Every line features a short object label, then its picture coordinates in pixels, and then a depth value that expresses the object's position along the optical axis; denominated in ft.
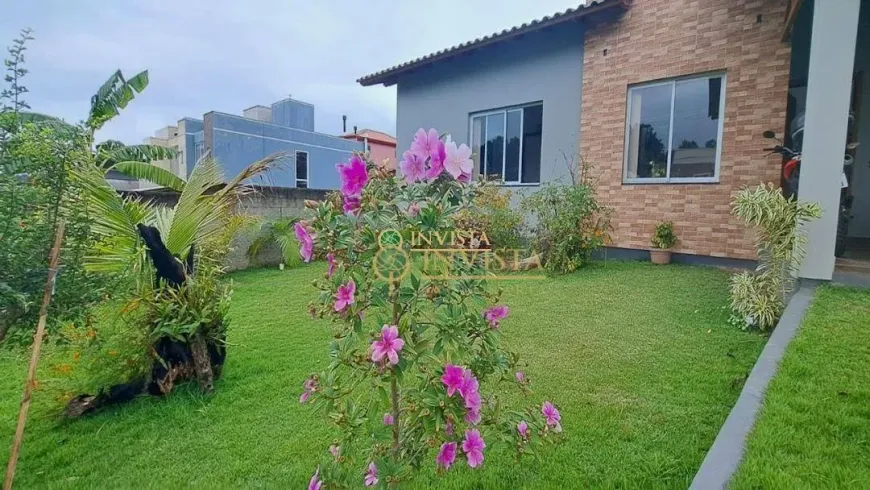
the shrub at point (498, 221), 27.89
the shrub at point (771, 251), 14.07
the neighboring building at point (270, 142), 58.49
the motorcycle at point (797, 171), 17.75
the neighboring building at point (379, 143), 84.02
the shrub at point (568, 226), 24.54
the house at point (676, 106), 20.67
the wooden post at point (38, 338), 7.27
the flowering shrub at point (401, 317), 5.18
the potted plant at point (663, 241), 24.17
